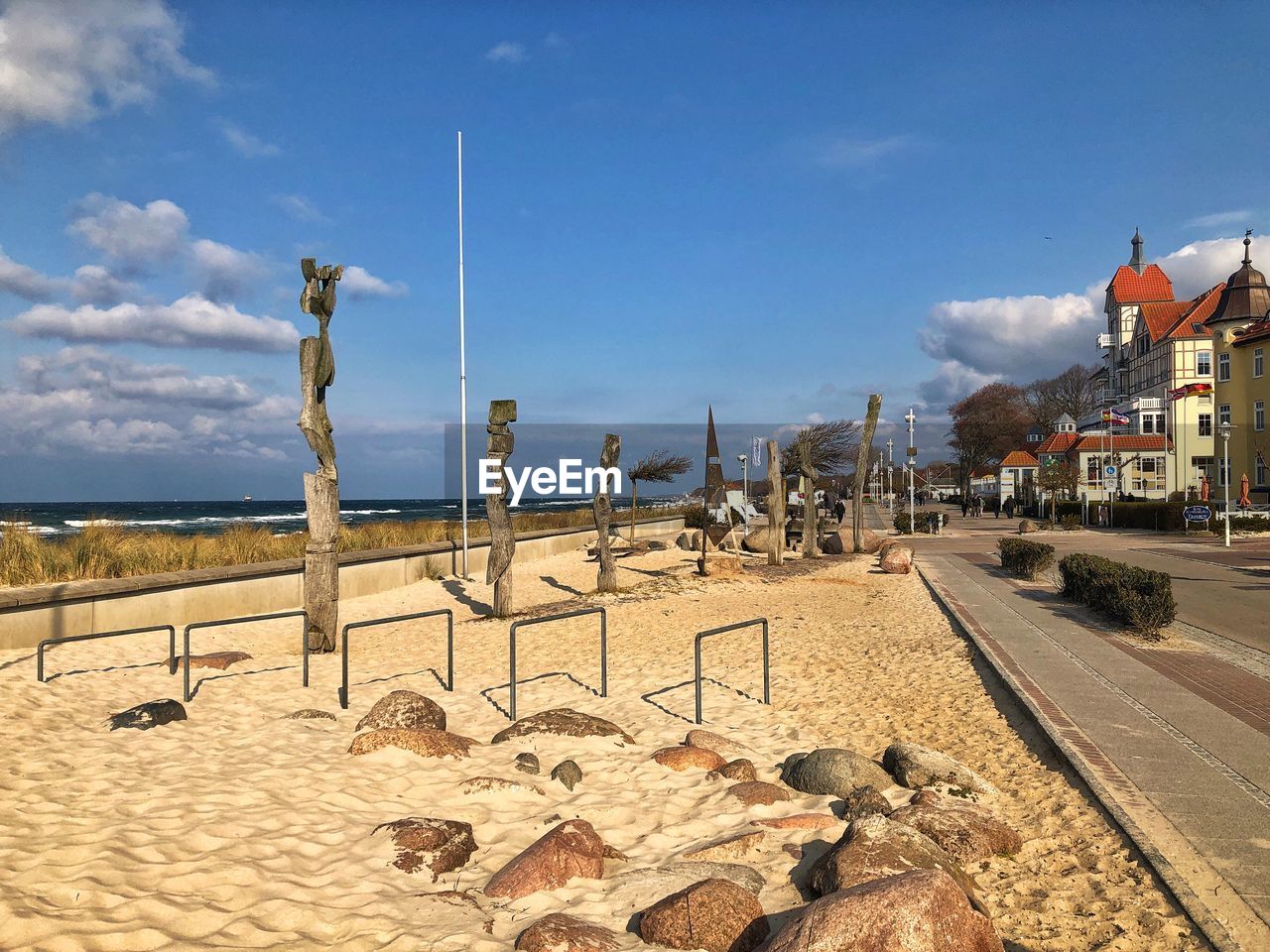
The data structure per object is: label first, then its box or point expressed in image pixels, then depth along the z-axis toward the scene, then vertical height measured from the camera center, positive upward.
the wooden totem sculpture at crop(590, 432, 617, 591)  16.08 -1.37
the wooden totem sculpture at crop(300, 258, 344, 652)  10.41 +0.09
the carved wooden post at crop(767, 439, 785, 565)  20.06 -1.01
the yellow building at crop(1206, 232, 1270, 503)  43.19 +5.62
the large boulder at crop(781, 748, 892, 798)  5.46 -2.10
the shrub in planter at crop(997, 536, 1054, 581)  16.16 -1.78
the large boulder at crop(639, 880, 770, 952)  3.58 -2.05
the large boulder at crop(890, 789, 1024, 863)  4.43 -2.04
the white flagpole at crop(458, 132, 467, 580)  18.02 +1.96
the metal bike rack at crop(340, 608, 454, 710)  7.33 -1.94
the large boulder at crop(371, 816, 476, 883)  4.34 -2.08
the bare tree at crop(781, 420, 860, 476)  34.41 +1.26
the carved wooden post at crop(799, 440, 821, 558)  22.30 -1.42
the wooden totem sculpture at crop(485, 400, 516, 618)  13.23 -0.67
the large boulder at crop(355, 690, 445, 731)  6.61 -1.98
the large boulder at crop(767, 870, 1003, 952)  2.99 -1.73
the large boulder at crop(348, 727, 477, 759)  6.10 -2.05
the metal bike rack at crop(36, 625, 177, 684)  7.40 -1.69
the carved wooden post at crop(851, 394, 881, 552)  24.25 -0.24
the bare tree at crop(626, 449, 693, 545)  29.97 +0.19
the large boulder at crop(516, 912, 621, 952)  3.47 -2.05
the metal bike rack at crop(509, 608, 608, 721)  8.31 -1.96
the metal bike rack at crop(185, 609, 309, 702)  8.32 -1.65
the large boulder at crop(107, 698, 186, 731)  6.48 -1.96
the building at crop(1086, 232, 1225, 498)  48.59 +7.50
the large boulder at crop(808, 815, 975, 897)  3.77 -1.88
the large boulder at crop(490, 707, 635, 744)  6.72 -2.15
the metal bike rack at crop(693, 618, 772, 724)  7.16 -1.87
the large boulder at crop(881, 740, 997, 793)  5.43 -2.08
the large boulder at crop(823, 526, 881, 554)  24.27 -2.16
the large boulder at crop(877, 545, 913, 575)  18.55 -2.10
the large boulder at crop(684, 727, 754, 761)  6.41 -2.19
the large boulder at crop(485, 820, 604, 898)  4.10 -2.08
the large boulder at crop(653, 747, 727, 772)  6.10 -2.20
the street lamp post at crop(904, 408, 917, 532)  35.50 +1.09
